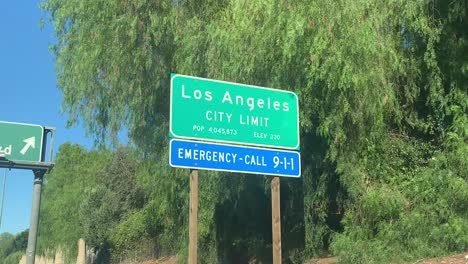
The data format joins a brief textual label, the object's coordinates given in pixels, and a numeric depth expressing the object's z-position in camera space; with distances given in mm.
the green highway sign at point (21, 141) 8797
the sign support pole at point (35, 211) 9273
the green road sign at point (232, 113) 8172
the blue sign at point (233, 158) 7922
